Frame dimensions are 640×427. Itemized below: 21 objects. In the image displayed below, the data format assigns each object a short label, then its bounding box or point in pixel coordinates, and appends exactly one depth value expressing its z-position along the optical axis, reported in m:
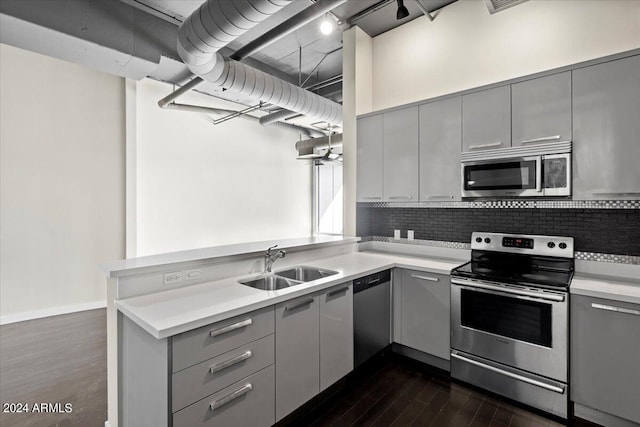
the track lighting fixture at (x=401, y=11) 2.71
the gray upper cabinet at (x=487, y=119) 2.52
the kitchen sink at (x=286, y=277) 2.28
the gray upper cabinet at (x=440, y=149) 2.81
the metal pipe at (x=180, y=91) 3.57
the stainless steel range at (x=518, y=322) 2.02
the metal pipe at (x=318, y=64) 4.02
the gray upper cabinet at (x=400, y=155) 3.09
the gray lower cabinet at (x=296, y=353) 1.80
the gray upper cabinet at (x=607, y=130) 2.03
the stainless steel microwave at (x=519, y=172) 2.28
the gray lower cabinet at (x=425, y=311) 2.55
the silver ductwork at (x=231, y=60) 2.08
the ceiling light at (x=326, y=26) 2.91
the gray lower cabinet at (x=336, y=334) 2.12
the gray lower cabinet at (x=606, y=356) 1.80
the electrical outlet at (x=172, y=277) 1.90
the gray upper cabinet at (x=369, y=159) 3.35
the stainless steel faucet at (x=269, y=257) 2.39
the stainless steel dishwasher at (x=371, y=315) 2.45
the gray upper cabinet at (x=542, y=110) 2.27
